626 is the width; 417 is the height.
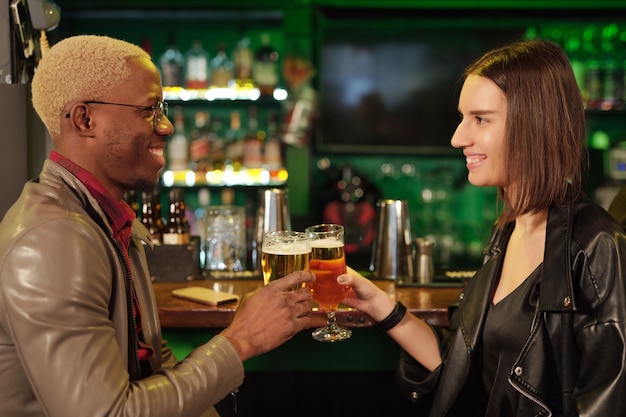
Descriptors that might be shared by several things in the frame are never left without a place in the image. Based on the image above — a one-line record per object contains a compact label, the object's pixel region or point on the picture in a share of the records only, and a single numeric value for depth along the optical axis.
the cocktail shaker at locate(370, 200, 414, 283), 2.71
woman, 1.60
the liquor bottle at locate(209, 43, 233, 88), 5.26
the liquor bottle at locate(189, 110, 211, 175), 5.30
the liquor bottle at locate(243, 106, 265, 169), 5.27
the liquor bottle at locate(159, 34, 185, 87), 5.24
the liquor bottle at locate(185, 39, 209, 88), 5.25
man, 1.31
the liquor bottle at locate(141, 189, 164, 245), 2.70
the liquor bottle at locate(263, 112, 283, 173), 5.30
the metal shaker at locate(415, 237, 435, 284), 2.70
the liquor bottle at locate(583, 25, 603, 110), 5.19
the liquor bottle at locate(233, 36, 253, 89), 5.26
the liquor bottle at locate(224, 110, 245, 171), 5.32
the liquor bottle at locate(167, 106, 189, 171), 5.23
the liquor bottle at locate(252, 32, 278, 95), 5.20
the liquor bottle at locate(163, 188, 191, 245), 2.63
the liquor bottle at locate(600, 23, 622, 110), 5.18
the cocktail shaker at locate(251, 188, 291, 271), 2.74
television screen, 5.41
